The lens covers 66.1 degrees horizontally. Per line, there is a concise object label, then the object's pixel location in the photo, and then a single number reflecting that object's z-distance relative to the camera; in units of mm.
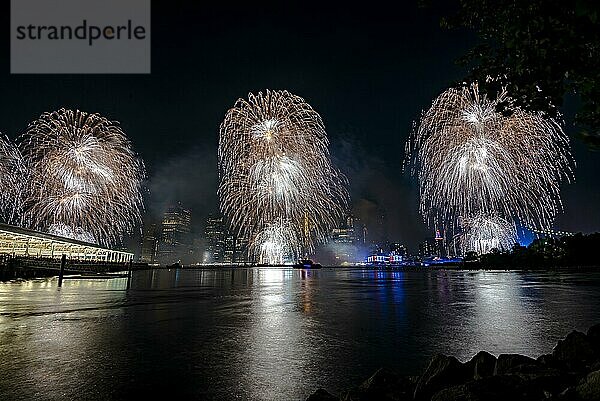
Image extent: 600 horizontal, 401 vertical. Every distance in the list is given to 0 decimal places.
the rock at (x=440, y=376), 5877
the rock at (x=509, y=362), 6449
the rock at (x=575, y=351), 6918
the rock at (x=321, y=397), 5636
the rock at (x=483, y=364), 6582
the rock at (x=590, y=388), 4438
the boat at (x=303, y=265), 196100
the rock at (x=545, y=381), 5117
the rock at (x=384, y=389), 5562
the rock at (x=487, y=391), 4836
